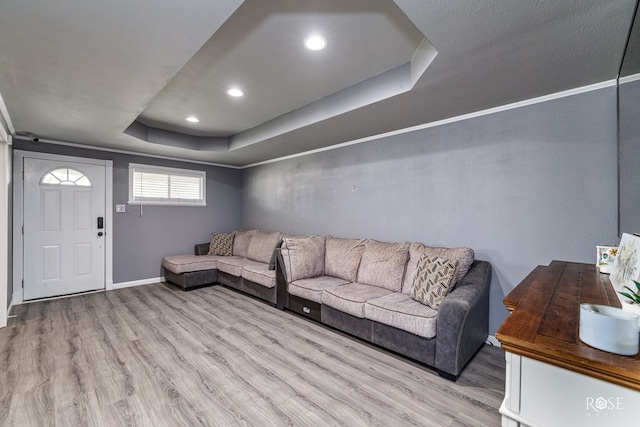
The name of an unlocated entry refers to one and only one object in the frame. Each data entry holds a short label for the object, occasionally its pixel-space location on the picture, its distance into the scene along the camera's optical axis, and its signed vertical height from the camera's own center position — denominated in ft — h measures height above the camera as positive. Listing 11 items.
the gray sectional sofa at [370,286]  7.38 -2.87
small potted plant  3.29 -1.09
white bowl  2.64 -1.16
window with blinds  16.25 +1.62
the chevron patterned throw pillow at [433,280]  8.01 -2.04
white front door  13.20 -0.85
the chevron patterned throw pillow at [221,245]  18.12 -2.21
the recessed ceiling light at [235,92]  9.53 +4.25
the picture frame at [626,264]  4.36 -0.86
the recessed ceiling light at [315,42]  6.66 +4.22
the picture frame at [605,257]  6.28 -1.01
